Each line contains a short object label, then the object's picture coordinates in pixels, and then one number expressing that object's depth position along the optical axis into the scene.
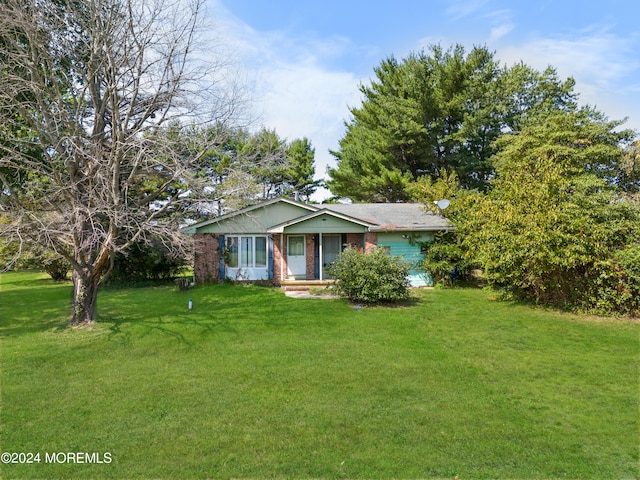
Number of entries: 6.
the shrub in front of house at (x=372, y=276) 12.15
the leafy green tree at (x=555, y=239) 10.77
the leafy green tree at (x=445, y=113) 27.14
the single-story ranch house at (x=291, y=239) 17.05
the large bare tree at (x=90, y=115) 8.95
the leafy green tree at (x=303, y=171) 36.62
